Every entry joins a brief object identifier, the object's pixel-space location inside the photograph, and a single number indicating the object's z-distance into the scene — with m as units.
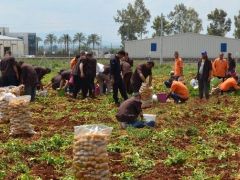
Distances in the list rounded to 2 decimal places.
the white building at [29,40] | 85.00
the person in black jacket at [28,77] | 17.06
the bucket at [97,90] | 20.13
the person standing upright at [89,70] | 18.27
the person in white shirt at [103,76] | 19.84
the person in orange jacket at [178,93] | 17.47
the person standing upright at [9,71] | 17.17
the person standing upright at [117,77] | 16.69
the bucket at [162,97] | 17.86
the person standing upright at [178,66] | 22.23
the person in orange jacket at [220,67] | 21.61
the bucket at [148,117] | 13.07
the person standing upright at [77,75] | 18.45
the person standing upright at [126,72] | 18.27
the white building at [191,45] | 66.49
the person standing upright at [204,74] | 17.98
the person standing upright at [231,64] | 22.88
